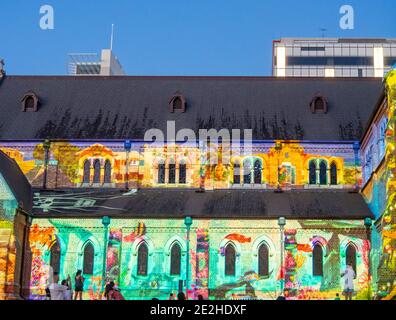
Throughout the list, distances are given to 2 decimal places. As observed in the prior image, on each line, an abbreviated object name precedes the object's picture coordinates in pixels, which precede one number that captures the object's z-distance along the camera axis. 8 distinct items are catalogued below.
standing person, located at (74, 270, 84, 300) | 39.06
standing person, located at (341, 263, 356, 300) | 40.88
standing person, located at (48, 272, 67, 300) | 32.33
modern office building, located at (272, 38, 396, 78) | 130.12
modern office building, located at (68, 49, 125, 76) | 112.44
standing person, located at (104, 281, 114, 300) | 32.79
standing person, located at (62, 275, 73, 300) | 33.46
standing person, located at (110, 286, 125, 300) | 30.23
